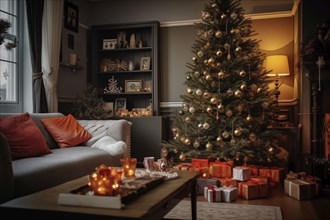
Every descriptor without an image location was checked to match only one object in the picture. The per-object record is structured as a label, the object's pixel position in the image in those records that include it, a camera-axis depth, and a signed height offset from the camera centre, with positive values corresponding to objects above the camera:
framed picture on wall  4.84 +1.28
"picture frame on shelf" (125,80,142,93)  5.37 +0.27
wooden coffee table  1.27 -0.44
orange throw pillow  3.39 -0.31
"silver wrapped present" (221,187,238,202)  3.00 -0.85
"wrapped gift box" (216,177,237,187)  3.30 -0.80
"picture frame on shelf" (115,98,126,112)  5.45 -0.02
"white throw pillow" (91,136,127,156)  3.39 -0.46
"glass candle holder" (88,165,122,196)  1.46 -0.37
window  3.76 +0.47
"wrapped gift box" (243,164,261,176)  3.57 -0.75
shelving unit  5.26 +0.68
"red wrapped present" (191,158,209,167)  3.63 -0.67
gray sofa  2.03 -0.47
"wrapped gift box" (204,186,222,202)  3.01 -0.84
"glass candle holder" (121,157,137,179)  1.96 -0.39
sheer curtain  4.12 +0.66
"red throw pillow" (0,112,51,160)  2.63 -0.29
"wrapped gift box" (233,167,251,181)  3.29 -0.72
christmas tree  3.61 +0.02
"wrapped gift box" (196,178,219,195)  3.28 -0.82
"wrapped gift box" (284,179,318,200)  3.06 -0.82
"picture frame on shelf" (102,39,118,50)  5.41 +0.95
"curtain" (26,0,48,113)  3.92 +0.61
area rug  2.53 -0.89
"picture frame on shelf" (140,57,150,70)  5.32 +0.63
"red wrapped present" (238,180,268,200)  3.10 -0.84
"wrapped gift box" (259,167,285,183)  3.50 -0.76
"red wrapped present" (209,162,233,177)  3.47 -0.72
